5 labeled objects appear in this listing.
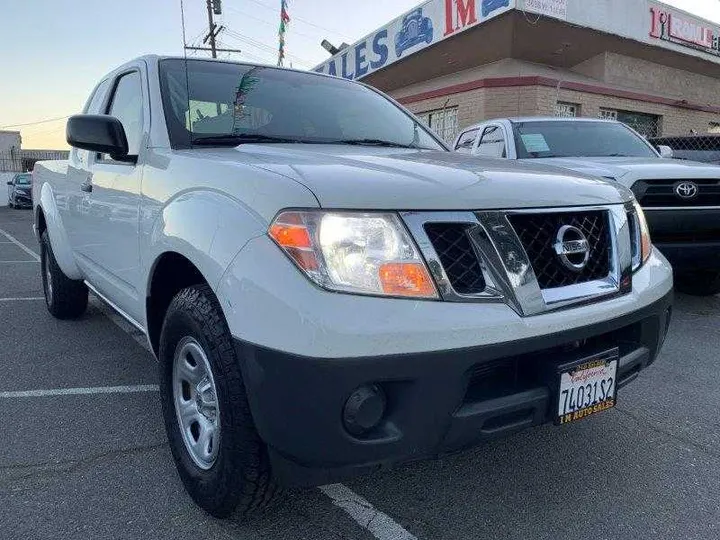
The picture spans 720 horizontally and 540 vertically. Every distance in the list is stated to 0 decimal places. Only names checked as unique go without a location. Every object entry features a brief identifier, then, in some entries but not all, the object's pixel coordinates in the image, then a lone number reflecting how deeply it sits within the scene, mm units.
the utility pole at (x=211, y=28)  27322
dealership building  13273
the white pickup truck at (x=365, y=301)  1644
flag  23359
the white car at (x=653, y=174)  4535
